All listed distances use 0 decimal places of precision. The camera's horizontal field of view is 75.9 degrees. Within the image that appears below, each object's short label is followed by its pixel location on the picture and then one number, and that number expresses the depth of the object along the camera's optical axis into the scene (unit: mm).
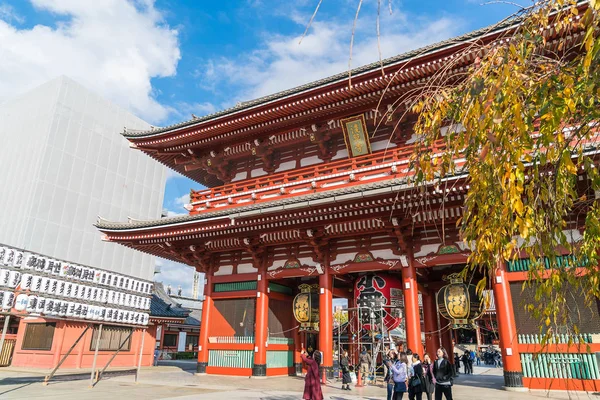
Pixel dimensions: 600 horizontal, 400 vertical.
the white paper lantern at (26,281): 11826
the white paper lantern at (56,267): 12758
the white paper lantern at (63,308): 12508
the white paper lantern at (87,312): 13445
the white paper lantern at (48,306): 12266
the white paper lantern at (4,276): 11227
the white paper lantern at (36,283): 12101
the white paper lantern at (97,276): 14136
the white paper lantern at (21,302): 11627
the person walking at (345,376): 11848
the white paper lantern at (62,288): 12753
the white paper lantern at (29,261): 11896
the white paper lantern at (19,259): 11609
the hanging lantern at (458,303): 12812
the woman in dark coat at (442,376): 7586
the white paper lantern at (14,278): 11492
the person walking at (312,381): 8078
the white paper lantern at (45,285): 12359
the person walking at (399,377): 7930
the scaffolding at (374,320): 13703
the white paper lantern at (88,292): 13719
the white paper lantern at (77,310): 13143
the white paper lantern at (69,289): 13000
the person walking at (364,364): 13547
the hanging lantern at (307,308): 15570
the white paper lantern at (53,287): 12569
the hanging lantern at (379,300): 14062
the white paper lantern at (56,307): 12344
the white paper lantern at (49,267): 12547
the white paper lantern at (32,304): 11906
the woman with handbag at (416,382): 8109
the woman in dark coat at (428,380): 8390
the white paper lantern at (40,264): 12203
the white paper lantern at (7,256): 11297
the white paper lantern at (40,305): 12141
